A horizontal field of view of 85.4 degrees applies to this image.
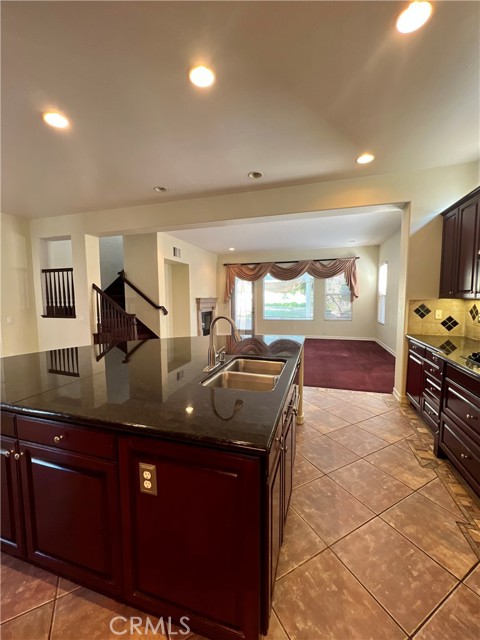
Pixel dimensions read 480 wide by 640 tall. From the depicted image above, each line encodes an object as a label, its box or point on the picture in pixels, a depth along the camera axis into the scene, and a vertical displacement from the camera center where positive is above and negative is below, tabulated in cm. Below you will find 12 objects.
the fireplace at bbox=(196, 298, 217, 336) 709 -43
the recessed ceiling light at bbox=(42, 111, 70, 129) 206 +146
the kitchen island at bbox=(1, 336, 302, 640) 87 -74
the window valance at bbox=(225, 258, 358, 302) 748 +82
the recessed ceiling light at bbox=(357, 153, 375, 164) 264 +144
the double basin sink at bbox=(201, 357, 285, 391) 165 -51
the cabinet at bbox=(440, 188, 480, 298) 242 +48
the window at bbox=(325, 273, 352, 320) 793 -5
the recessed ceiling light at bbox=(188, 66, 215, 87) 166 +145
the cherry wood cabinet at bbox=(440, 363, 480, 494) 170 -92
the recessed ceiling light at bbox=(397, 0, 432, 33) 128 +144
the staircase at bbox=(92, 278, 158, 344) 468 -46
